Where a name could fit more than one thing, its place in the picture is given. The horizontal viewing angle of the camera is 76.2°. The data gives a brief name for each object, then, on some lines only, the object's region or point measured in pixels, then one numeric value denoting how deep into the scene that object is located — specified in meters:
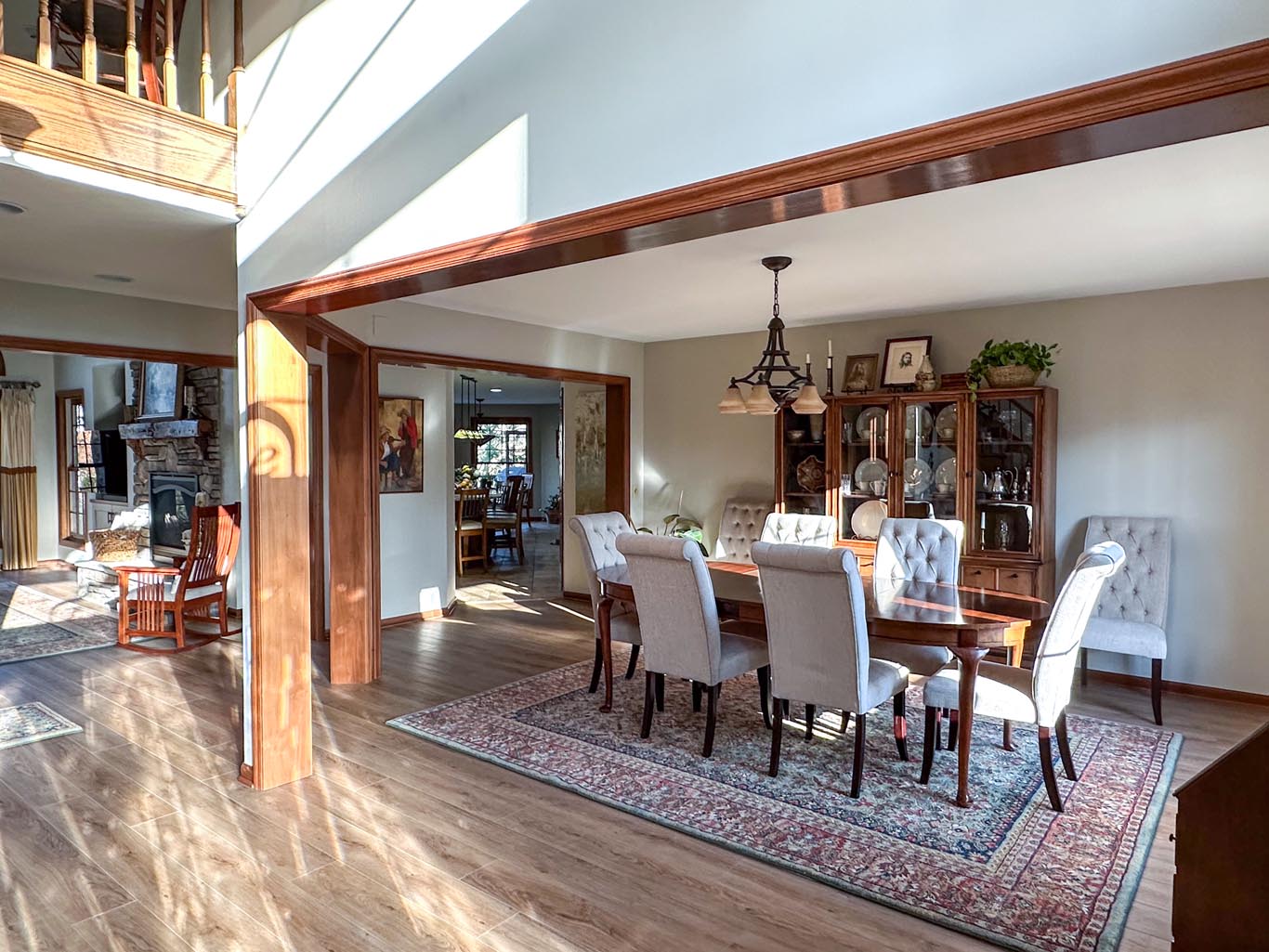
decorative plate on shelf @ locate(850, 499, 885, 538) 5.68
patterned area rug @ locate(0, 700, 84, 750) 3.96
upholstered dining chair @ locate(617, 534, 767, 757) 3.60
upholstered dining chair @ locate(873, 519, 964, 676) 4.42
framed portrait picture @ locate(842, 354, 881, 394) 5.84
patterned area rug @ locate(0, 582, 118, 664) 5.78
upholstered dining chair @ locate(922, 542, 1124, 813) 3.02
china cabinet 5.03
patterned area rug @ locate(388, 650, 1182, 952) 2.56
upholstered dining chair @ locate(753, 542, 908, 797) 3.12
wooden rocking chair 5.86
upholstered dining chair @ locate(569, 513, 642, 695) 4.46
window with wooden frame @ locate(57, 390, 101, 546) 9.61
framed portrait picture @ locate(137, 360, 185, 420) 7.25
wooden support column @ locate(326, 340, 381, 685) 4.88
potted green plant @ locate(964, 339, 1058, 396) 4.99
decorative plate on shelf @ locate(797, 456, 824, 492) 6.03
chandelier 4.24
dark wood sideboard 1.02
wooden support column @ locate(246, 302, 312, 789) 3.33
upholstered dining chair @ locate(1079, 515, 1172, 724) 4.50
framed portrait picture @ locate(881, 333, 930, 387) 5.55
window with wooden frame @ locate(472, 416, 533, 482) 15.61
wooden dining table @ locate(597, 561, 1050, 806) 3.14
